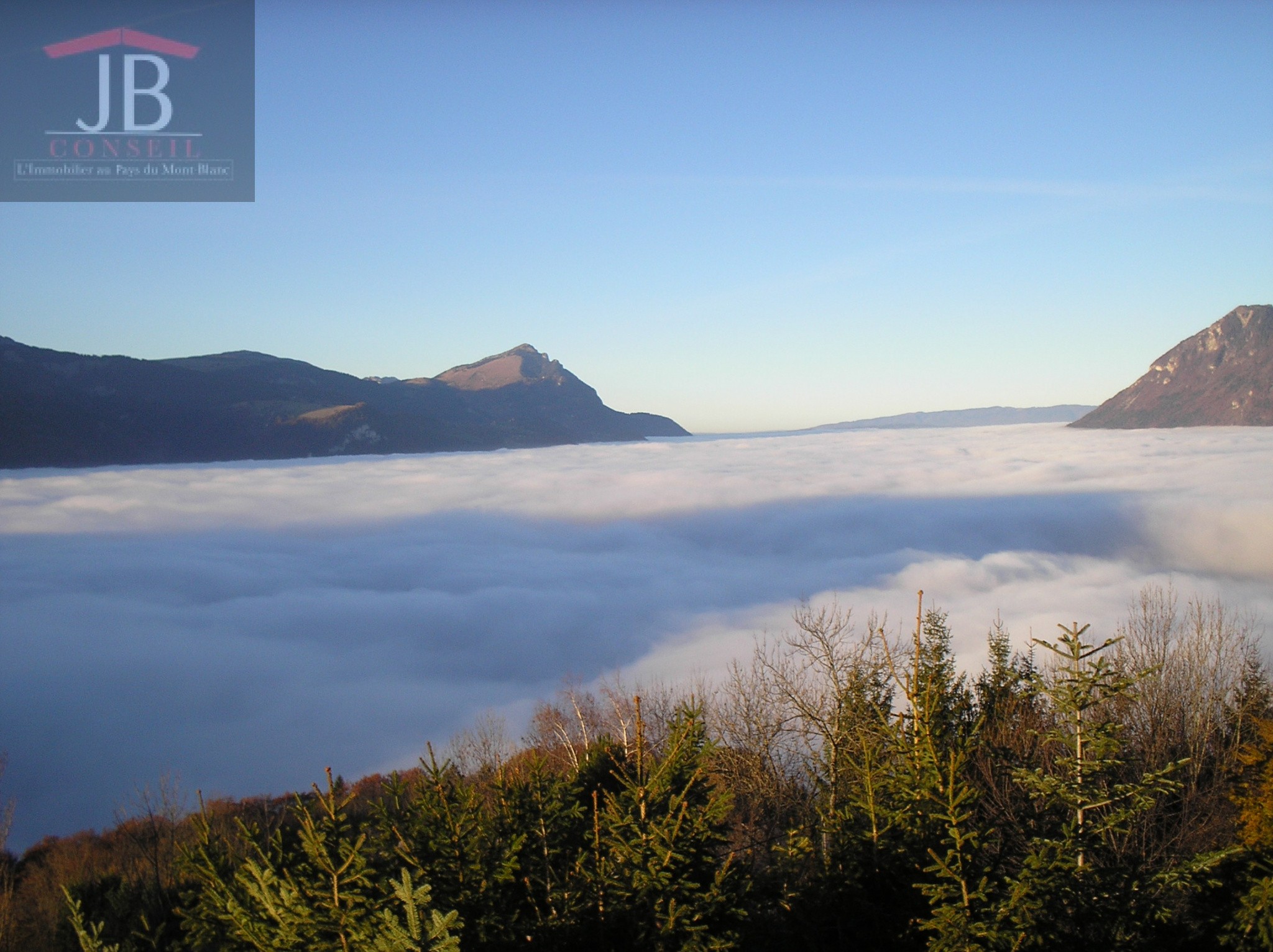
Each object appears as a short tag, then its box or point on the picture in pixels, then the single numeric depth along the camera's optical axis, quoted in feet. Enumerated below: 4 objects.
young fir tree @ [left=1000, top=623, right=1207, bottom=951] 22.85
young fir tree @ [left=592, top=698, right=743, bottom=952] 24.11
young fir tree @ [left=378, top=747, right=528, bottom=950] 24.36
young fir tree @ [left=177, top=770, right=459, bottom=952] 17.81
